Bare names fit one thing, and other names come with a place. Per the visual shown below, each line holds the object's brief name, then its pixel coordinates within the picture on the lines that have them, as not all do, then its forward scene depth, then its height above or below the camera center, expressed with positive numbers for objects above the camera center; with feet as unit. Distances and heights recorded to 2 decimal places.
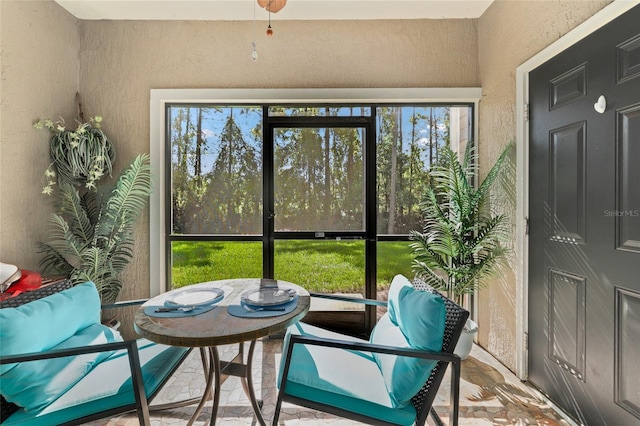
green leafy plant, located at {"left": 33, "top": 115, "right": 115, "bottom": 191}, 7.44 +1.59
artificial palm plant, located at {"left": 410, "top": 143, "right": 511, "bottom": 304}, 7.10 -0.61
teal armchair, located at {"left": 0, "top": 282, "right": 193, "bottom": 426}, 3.63 -2.23
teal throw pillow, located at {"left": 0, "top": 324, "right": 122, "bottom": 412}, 3.64 -2.23
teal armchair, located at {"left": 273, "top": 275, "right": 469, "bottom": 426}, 3.84 -2.41
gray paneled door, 4.46 -0.25
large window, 8.59 +0.84
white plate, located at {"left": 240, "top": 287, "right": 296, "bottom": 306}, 4.71 -1.48
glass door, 8.59 +0.38
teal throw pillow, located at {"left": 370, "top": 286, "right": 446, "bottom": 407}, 3.82 -1.80
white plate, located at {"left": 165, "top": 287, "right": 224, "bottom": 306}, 4.85 -1.49
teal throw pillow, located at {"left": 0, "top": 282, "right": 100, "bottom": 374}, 3.61 -1.51
